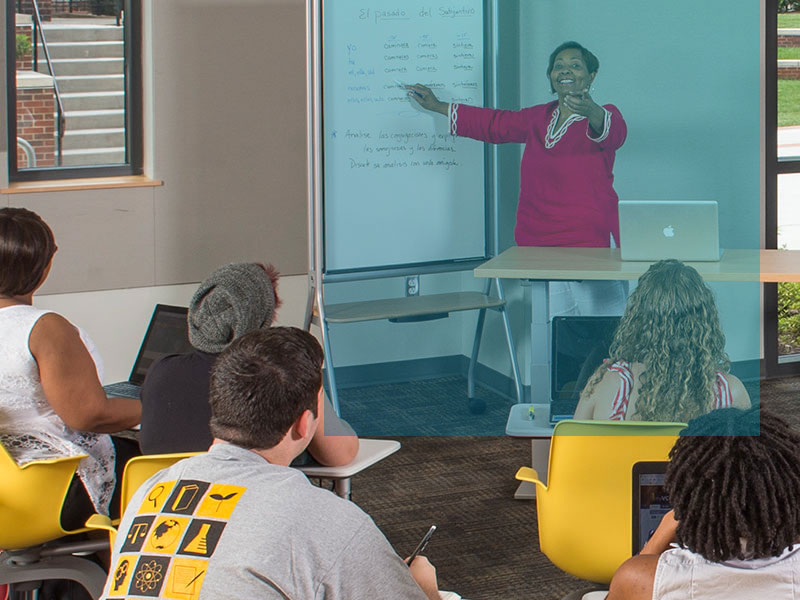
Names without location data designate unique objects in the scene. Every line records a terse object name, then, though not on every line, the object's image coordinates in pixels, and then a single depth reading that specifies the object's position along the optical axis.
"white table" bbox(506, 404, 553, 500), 4.11
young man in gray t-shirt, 2.50
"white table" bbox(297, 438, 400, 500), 4.19
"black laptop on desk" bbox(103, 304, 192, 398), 6.34
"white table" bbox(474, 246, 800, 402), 3.60
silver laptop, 3.61
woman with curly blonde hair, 3.62
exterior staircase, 8.78
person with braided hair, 2.70
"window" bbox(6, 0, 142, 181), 8.60
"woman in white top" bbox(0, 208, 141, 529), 4.34
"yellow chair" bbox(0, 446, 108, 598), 4.04
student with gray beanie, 4.18
